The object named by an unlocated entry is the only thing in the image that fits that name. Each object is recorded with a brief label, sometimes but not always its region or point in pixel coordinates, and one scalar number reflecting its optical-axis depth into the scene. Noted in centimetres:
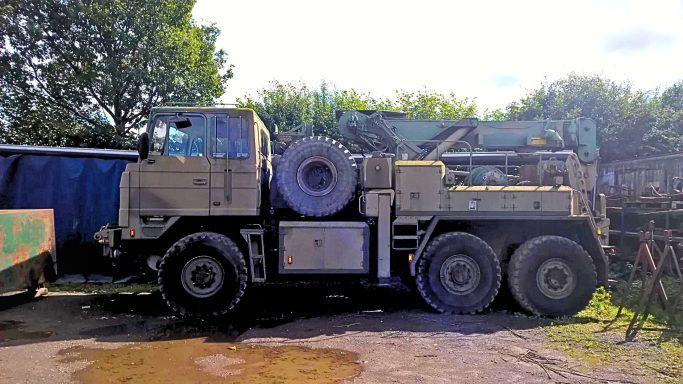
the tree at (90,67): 1694
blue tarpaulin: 1180
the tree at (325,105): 2097
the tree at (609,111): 2725
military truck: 848
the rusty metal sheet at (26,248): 898
